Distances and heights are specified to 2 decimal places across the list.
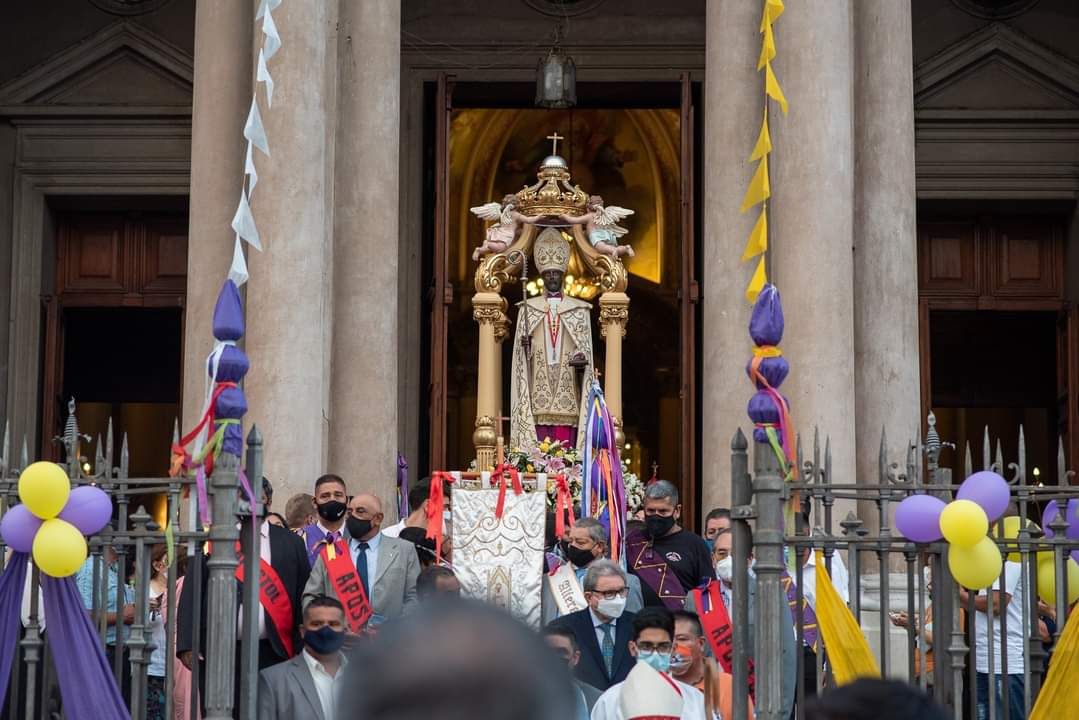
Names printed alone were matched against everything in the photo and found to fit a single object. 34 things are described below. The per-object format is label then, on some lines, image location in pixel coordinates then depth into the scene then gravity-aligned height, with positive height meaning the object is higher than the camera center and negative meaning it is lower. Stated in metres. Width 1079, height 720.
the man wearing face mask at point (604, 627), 19.25 -0.35
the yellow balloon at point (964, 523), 16.00 +0.16
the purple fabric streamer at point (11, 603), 16.53 -0.20
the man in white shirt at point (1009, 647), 19.28 -0.45
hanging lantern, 34.94 +4.36
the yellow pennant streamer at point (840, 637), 16.41 -0.33
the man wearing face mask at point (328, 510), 21.81 +0.28
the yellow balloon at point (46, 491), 16.19 +0.28
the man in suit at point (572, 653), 17.73 -0.44
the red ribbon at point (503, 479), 23.50 +0.54
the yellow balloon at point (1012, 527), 17.52 +0.15
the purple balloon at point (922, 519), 16.30 +0.17
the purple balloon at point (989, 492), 16.27 +0.29
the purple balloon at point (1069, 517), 16.89 +0.19
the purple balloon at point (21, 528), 16.31 +0.13
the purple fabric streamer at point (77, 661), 16.20 -0.44
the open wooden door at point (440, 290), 35.31 +2.54
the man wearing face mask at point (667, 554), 22.44 +0.03
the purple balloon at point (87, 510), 16.22 +0.20
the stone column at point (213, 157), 29.41 +3.12
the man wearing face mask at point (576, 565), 21.22 -0.04
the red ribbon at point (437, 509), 24.69 +0.32
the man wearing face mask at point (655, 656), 17.05 -0.44
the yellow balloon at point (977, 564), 16.12 -0.02
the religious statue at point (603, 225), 34.41 +3.03
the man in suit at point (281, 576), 18.83 -0.09
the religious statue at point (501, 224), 34.59 +3.05
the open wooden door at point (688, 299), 35.66 +2.47
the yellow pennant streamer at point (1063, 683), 16.22 -0.52
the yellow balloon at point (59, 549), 16.02 +0.04
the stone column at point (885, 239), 29.72 +2.55
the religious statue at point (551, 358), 33.41 +1.78
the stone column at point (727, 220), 29.05 +2.60
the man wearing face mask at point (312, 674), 17.31 -0.54
